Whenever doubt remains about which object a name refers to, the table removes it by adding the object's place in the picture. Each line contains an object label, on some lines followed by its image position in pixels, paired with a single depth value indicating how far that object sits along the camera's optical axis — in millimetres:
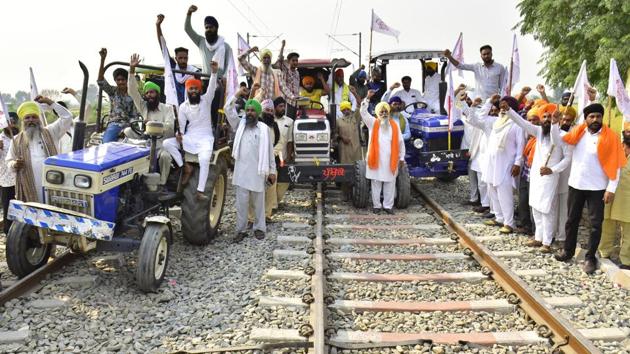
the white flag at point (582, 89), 6672
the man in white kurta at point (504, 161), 7604
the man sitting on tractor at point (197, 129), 6453
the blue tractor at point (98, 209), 4758
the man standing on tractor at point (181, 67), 7387
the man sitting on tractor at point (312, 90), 10688
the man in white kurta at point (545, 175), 6500
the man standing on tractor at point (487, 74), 9328
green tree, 11672
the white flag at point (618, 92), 6211
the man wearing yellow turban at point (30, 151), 6043
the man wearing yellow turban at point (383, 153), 8883
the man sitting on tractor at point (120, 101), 6973
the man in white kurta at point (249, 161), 7145
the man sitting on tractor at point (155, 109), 6121
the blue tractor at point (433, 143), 9766
